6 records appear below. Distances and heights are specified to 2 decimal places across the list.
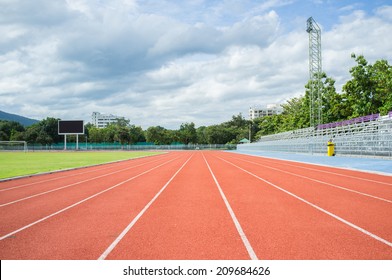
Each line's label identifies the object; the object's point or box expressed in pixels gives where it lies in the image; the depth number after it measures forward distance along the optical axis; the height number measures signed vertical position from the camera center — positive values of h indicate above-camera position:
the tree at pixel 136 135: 90.69 +1.78
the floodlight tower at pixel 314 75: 36.83 +8.09
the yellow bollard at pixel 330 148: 23.44 -0.65
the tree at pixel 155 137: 89.75 +1.01
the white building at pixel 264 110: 170.00 +16.51
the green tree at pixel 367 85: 29.94 +5.41
